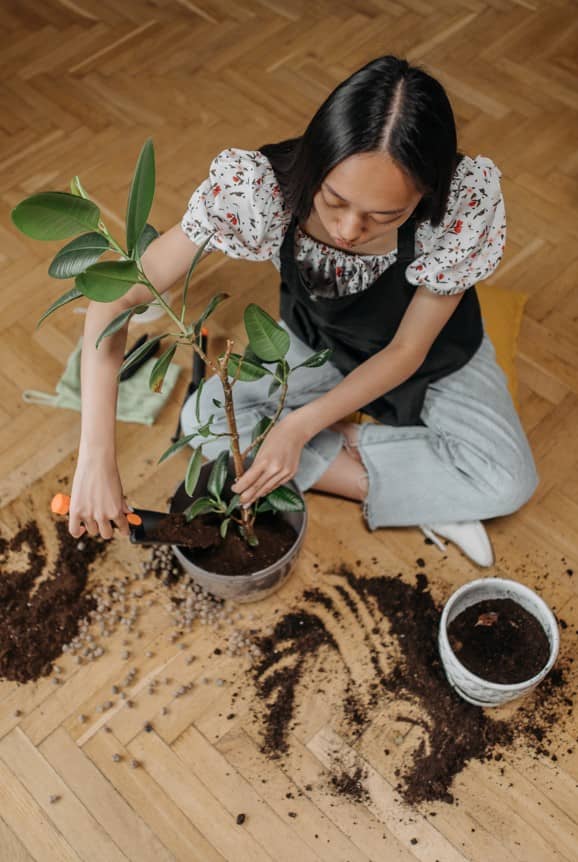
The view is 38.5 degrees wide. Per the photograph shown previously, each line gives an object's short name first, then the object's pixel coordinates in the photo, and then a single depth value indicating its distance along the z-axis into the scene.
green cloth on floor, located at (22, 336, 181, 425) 1.57
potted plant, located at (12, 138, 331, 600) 0.80
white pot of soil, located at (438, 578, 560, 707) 1.20
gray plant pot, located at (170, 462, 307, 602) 1.22
